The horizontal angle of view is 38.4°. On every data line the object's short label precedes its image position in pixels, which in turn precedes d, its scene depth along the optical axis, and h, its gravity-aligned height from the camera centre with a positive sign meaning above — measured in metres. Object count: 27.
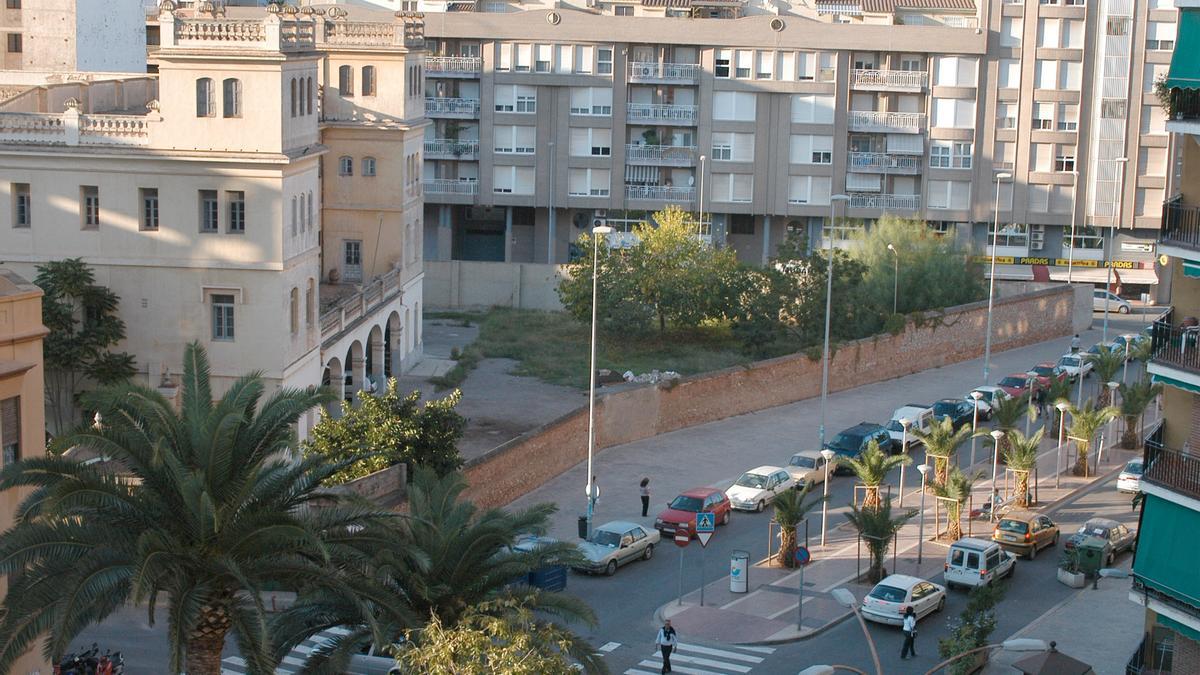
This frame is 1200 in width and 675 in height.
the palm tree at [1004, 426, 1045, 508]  46.47 -8.83
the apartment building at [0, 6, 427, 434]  43.47 -2.25
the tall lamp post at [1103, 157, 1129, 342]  86.38 -3.24
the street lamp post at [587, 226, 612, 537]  42.81 -8.21
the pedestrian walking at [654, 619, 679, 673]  33.94 -10.25
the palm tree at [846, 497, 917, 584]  39.34 -9.20
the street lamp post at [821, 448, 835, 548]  42.53 -9.52
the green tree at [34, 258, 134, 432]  43.22 -5.82
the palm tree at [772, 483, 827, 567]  40.50 -9.28
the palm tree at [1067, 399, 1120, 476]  49.81 -8.43
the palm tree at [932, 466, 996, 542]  43.03 -9.20
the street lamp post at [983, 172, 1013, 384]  64.31 -8.36
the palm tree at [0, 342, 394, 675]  23.89 -6.02
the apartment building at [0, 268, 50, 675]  27.61 -4.54
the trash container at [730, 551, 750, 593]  39.12 -10.20
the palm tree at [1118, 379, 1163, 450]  53.44 -8.32
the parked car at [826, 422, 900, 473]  51.62 -9.54
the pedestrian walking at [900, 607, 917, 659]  35.09 -10.33
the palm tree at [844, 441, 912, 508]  42.75 -8.54
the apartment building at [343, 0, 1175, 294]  86.31 +0.07
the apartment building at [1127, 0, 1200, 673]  25.94 -4.74
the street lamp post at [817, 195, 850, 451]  52.72 -7.70
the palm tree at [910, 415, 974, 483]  44.75 -8.23
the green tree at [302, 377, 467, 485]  40.38 -7.55
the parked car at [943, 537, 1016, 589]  39.62 -10.07
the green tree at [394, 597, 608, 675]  22.25 -7.04
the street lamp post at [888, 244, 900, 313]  71.00 -6.81
